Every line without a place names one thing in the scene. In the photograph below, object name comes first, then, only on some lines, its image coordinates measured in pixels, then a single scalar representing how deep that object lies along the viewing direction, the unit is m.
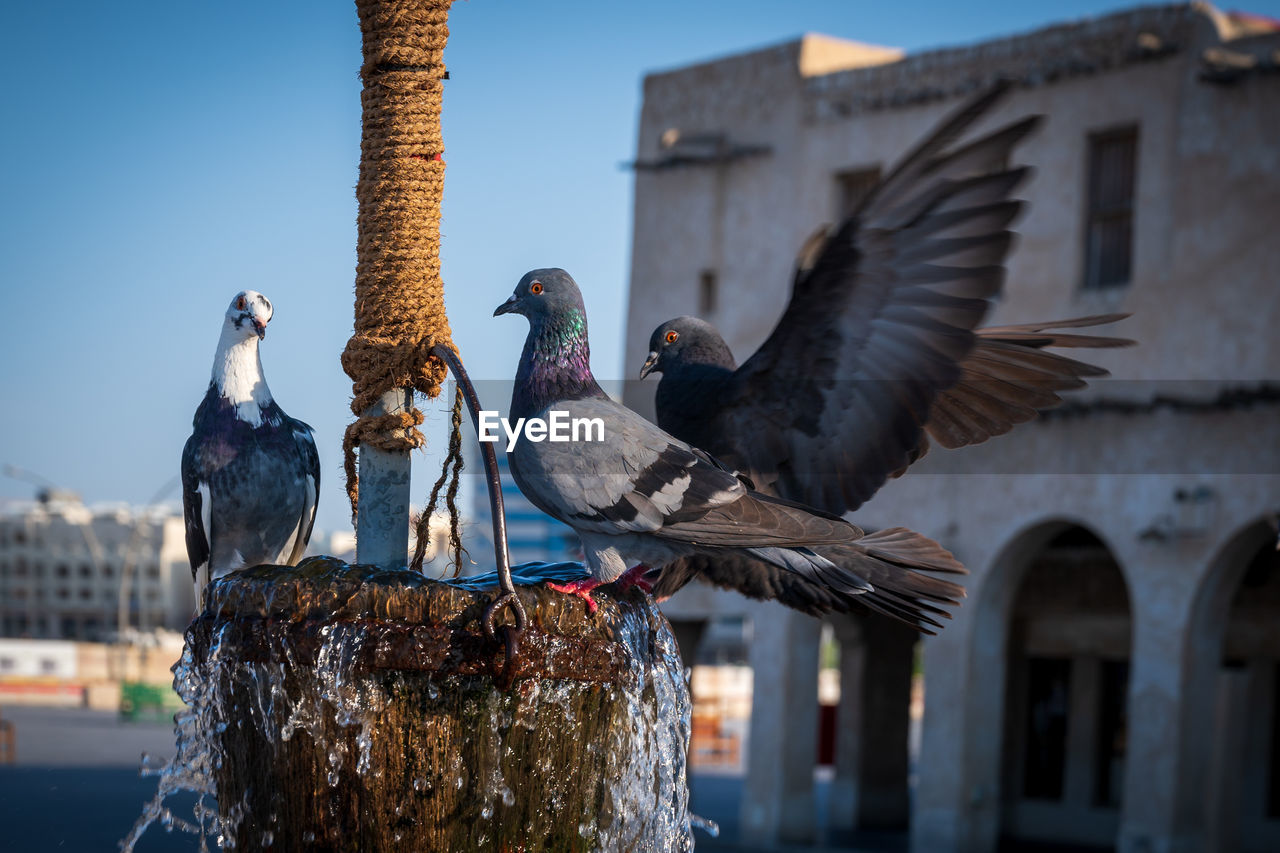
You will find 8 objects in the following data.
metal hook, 3.26
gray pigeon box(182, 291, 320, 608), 3.76
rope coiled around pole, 3.76
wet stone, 3.30
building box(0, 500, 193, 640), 51.97
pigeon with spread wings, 3.60
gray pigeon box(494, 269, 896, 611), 3.45
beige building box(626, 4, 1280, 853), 14.14
